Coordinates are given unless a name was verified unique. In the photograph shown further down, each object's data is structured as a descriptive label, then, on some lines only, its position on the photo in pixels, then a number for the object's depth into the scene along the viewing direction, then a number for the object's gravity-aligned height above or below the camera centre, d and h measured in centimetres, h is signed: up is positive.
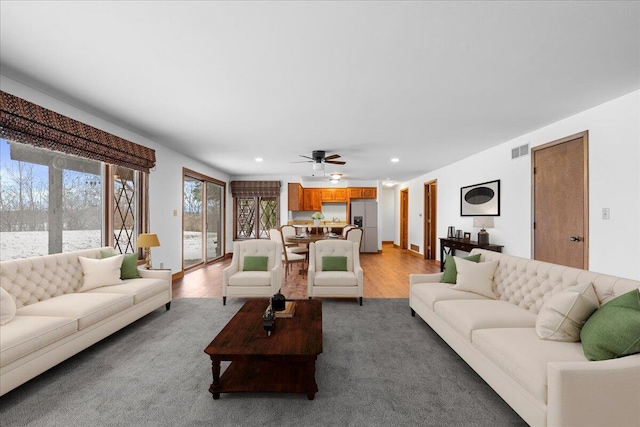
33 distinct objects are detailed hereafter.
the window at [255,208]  829 +16
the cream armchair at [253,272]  384 -84
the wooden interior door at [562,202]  336 +16
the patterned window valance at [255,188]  827 +75
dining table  532 -49
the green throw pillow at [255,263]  405 -73
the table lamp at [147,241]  384 -39
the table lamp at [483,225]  498 -20
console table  484 -60
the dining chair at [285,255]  543 -82
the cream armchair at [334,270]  386 -83
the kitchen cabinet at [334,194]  934 +65
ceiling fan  524 +108
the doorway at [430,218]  774 -13
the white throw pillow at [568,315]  176 -64
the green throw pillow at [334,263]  412 -74
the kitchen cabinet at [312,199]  919 +48
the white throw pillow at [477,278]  281 -66
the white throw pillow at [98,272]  299 -65
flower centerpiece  651 -11
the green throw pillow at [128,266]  335 -65
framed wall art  501 +28
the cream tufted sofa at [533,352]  136 -83
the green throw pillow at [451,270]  313 -65
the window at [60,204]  279 +12
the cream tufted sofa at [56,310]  190 -84
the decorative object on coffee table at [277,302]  255 -82
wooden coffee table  182 -93
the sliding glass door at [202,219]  612 -14
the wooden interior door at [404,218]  990 -16
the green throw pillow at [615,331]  143 -63
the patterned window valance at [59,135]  242 +83
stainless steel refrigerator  894 -15
